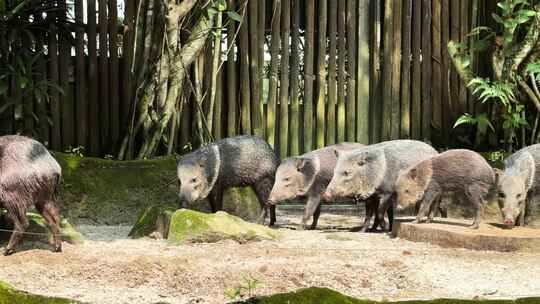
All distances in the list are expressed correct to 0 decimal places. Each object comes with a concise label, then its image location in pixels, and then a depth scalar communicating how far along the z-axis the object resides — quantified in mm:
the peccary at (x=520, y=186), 7148
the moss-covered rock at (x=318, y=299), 3973
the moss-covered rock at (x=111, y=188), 8391
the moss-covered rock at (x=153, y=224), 7336
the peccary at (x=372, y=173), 7711
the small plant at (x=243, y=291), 4788
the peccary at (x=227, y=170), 7891
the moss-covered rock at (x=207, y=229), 6812
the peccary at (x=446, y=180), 7293
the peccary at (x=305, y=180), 7949
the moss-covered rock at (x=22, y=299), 3996
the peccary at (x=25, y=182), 6195
